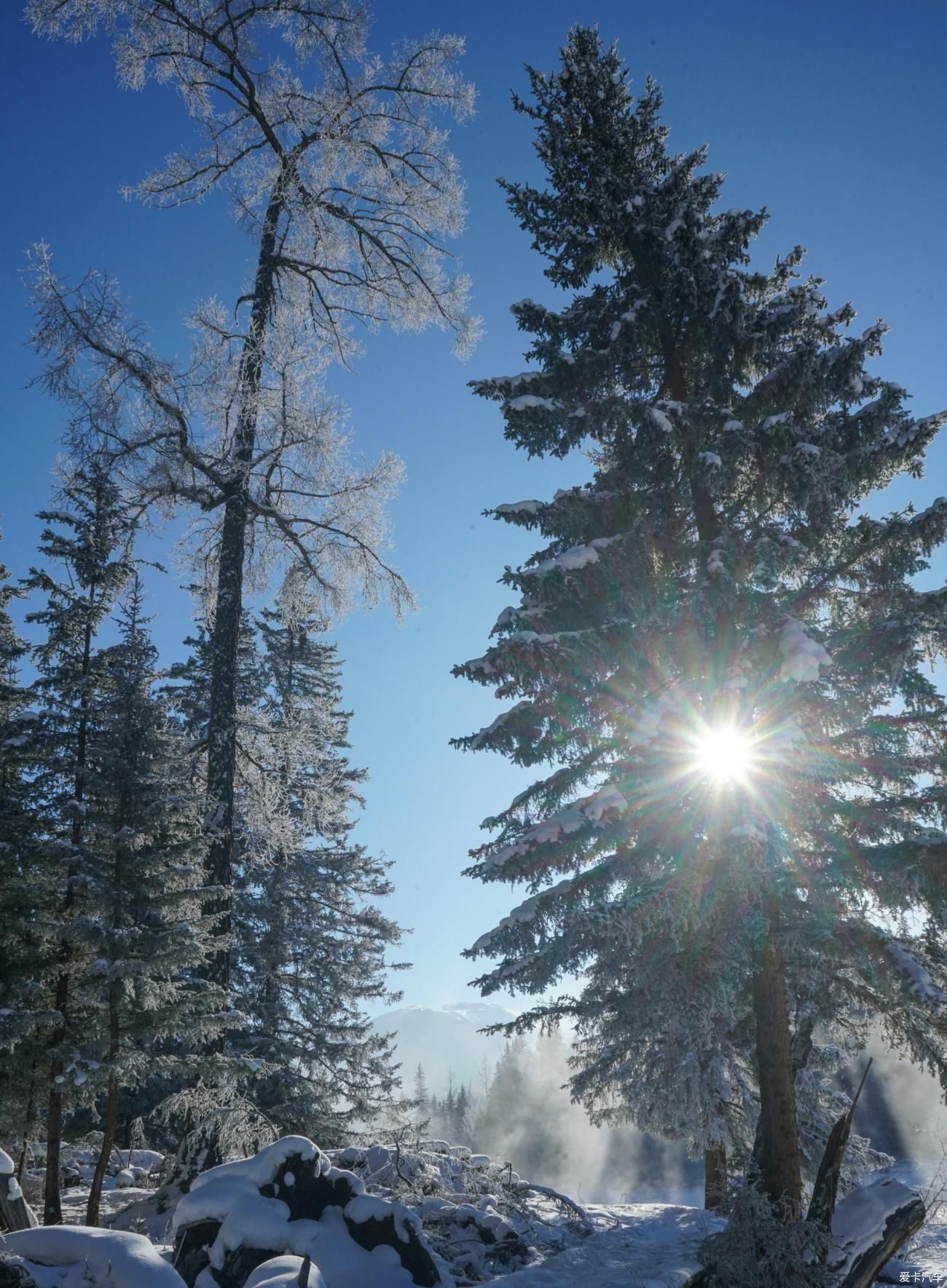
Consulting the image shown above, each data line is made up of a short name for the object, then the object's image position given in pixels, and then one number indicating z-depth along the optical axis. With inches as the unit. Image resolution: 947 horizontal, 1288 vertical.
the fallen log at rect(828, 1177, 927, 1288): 235.5
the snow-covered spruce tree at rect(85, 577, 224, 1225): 339.0
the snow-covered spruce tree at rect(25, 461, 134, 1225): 338.6
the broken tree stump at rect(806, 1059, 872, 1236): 249.6
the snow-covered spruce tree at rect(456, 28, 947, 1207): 279.1
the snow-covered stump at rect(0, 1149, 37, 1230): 195.6
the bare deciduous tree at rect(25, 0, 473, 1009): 442.9
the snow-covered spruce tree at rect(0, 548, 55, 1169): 336.5
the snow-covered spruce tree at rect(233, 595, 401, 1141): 537.3
